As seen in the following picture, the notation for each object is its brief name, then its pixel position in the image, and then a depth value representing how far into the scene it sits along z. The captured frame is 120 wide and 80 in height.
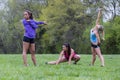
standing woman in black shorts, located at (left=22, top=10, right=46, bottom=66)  14.72
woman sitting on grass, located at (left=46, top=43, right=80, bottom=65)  17.46
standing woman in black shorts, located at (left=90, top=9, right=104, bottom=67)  16.59
